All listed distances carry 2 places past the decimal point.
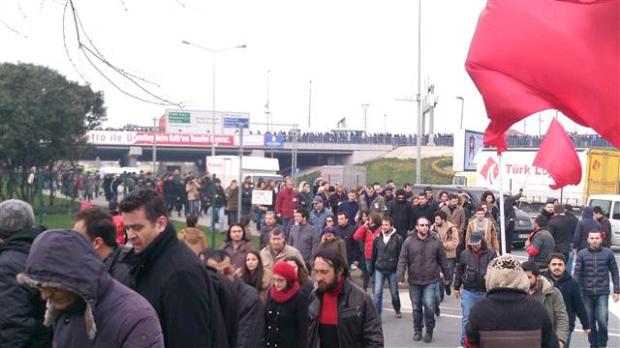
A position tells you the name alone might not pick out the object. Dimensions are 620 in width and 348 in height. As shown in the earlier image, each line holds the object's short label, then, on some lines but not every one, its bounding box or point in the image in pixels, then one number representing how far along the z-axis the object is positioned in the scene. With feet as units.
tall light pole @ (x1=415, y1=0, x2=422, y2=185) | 118.04
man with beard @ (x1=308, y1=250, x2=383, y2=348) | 19.98
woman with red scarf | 22.44
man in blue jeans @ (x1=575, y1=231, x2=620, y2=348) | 35.53
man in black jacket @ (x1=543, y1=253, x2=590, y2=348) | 28.89
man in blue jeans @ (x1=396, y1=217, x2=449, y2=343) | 38.14
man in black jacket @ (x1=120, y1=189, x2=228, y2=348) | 12.28
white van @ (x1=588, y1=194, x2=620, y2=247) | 85.25
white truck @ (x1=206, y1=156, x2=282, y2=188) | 112.27
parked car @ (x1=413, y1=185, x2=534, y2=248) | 78.89
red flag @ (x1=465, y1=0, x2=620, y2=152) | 17.87
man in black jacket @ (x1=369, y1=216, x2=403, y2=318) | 41.70
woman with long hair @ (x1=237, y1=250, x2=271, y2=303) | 24.20
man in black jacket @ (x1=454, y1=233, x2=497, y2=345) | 34.35
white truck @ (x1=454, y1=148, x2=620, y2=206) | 109.60
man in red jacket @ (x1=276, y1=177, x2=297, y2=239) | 66.85
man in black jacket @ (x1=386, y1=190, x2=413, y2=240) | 59.11
